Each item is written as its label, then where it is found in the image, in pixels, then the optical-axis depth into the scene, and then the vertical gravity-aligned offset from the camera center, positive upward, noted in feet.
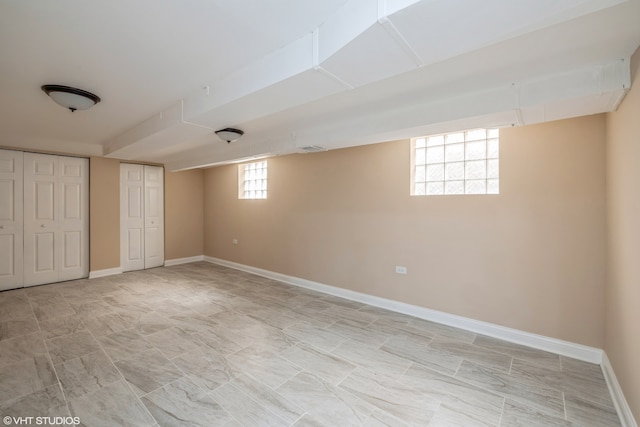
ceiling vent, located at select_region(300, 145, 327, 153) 11.86 +2.96
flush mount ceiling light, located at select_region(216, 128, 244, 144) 11.27 +3.38
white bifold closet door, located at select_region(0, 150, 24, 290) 14.84 -0.49
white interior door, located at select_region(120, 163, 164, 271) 19.26 -0.35
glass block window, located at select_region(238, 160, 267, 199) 19.06 +2.38
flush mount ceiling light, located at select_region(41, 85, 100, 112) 7.79 +3.51
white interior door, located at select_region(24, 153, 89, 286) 15.64 -0.43
